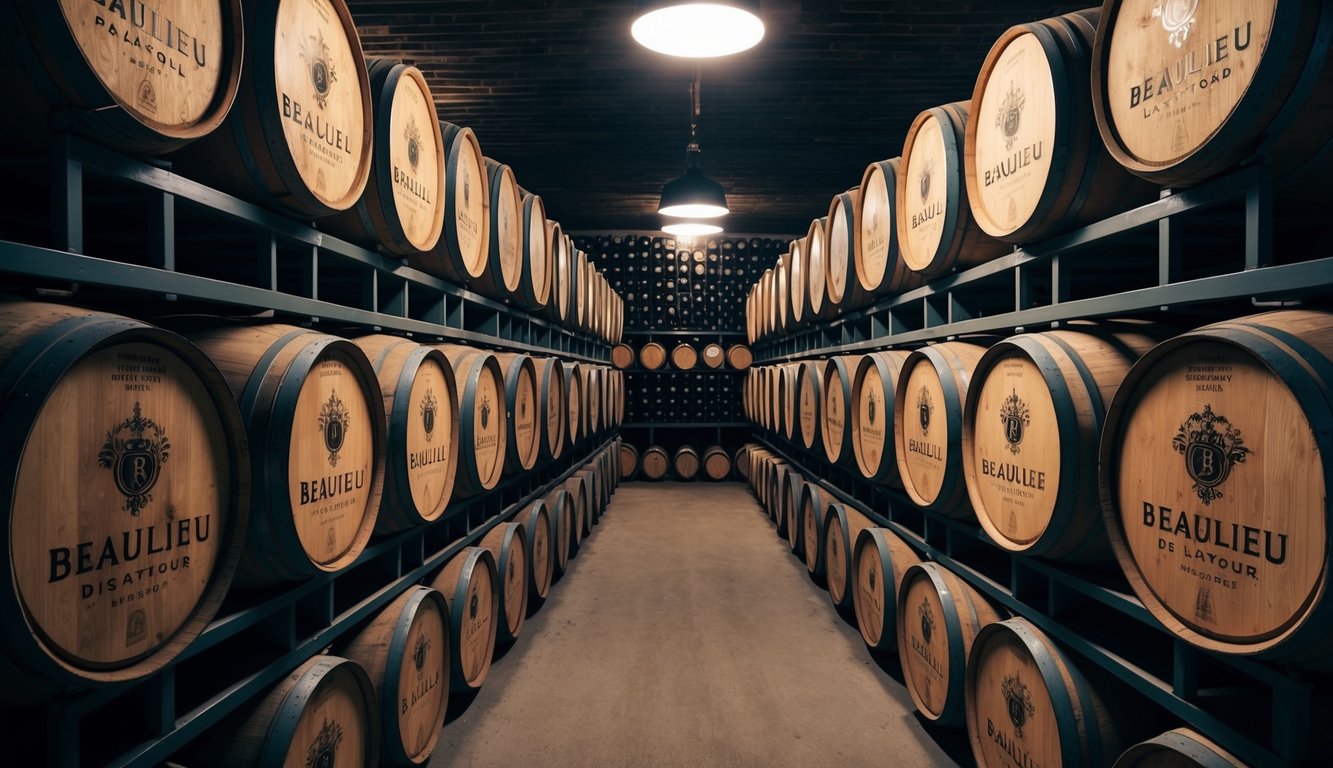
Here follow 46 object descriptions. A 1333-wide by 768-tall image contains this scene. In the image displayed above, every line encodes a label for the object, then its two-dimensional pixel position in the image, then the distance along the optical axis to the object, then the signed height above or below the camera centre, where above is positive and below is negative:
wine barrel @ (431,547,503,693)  2.96 -1.06
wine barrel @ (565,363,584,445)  5.52 -0.13
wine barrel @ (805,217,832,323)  5.04 +0.89
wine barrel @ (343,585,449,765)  2.33 -1.04
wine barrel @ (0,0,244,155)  1.08 +0.55
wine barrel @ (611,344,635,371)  10.67 +0.45
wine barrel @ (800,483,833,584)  5.00 -1.08
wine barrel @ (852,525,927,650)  3.37 -1.02
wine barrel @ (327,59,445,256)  2.38 +0.80
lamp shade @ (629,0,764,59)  3.15 +1.71
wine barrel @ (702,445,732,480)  10.59 -1.25
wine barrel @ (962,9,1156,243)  1.97 +0.76
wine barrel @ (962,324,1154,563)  1.88 -0.15
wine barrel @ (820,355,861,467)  4.07 -0.16
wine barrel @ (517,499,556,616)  4.33 -1.11
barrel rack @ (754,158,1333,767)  1.37 +0.19
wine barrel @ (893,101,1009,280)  2.77 +0.80
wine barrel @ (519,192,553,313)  4.41 +0.87
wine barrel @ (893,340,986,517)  2.63 -0.16
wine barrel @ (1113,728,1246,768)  1.43 -0.79
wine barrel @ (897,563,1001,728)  2.63 -1.03
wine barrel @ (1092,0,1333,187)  1.28 +0.63
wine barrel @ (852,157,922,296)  3.52 +0.82
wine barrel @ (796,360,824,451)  4.85 -0.12
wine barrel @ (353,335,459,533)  2.35 -0.17
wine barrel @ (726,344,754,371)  10.84 +0.43
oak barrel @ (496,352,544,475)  3.67 -0.16
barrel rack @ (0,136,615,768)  1.23 +0.21
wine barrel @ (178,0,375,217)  1.67 +0.72
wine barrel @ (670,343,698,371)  10.91 +0.45
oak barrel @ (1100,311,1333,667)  1.18 -0.20
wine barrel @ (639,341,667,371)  10.80 +0.46
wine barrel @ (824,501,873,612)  4.12 -1.07
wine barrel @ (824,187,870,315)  4.21 +0.83
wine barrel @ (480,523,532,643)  3.67 -1.07
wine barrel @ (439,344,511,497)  2.99 -0.17
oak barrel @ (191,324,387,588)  1.67 -0.15
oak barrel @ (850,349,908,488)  3.27 -0.15
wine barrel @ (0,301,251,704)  1.03 -0.20
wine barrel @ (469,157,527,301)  3.67 +0.83
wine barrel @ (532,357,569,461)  4.43 -0.15
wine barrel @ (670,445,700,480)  10.59 -1.23
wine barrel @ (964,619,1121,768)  1.85 -0.96
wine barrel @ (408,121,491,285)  3.02 +0.81
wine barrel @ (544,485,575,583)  5.08 -1.09
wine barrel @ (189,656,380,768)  1.70 -0.91
